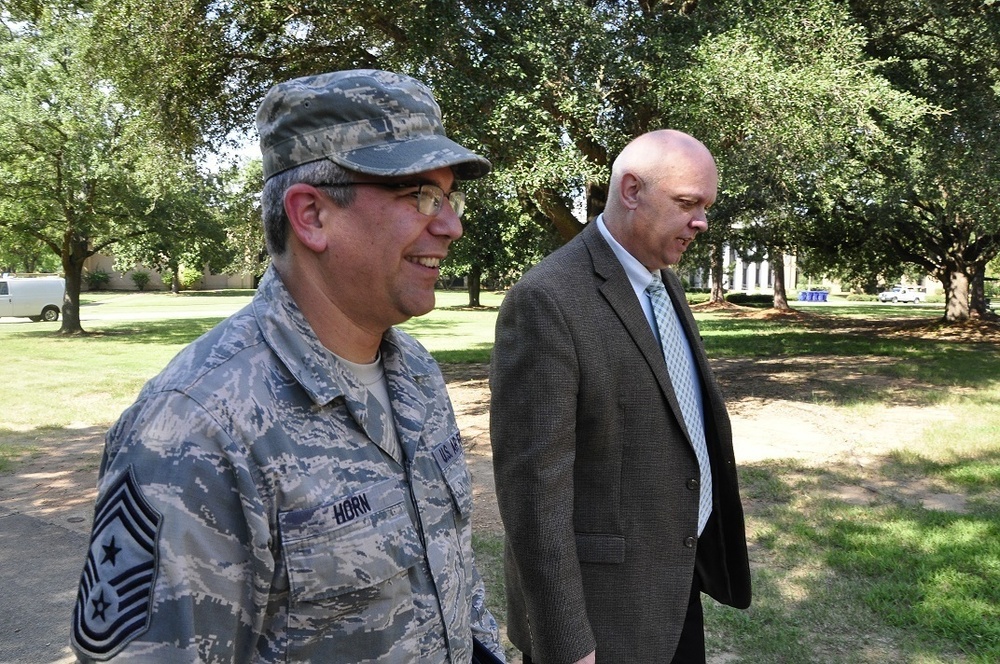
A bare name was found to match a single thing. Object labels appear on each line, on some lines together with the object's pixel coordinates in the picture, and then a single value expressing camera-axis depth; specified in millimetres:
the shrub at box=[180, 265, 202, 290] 66500
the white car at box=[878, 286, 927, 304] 60781
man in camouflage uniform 1266
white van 33062
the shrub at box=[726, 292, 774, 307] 47062
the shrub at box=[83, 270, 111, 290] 65188
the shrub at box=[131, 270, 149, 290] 66250
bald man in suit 2416
